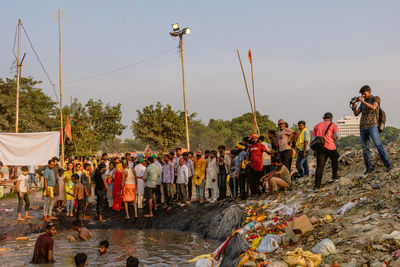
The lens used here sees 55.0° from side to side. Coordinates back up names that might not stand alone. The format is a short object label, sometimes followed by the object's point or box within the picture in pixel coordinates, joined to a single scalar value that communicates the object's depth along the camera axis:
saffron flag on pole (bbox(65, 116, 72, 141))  25.79
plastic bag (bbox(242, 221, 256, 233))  8.88
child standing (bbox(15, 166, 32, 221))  12.56
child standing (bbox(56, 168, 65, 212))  13.81
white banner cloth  16.36
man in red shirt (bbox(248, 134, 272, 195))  11.60
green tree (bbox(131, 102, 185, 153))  36.38
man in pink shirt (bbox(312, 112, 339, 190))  9.52
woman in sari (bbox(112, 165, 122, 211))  13.91
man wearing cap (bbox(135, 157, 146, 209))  13.67
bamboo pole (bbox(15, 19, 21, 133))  20.98
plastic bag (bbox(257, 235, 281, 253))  7.10
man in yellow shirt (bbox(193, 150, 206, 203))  13.74
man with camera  8.48
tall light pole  20.02
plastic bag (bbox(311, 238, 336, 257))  6.19
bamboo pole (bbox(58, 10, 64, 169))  23.48
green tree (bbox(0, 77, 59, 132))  34.88
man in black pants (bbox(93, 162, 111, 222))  13.35
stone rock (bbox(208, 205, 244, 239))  10.53
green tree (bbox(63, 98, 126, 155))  36.22
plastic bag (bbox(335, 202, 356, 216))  7.75
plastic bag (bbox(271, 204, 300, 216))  8.87
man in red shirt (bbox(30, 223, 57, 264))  8.11
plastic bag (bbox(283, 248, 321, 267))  5.99
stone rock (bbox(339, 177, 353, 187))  9.25
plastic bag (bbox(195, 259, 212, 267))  7.55
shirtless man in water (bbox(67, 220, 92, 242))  9.98
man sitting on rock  11.20
